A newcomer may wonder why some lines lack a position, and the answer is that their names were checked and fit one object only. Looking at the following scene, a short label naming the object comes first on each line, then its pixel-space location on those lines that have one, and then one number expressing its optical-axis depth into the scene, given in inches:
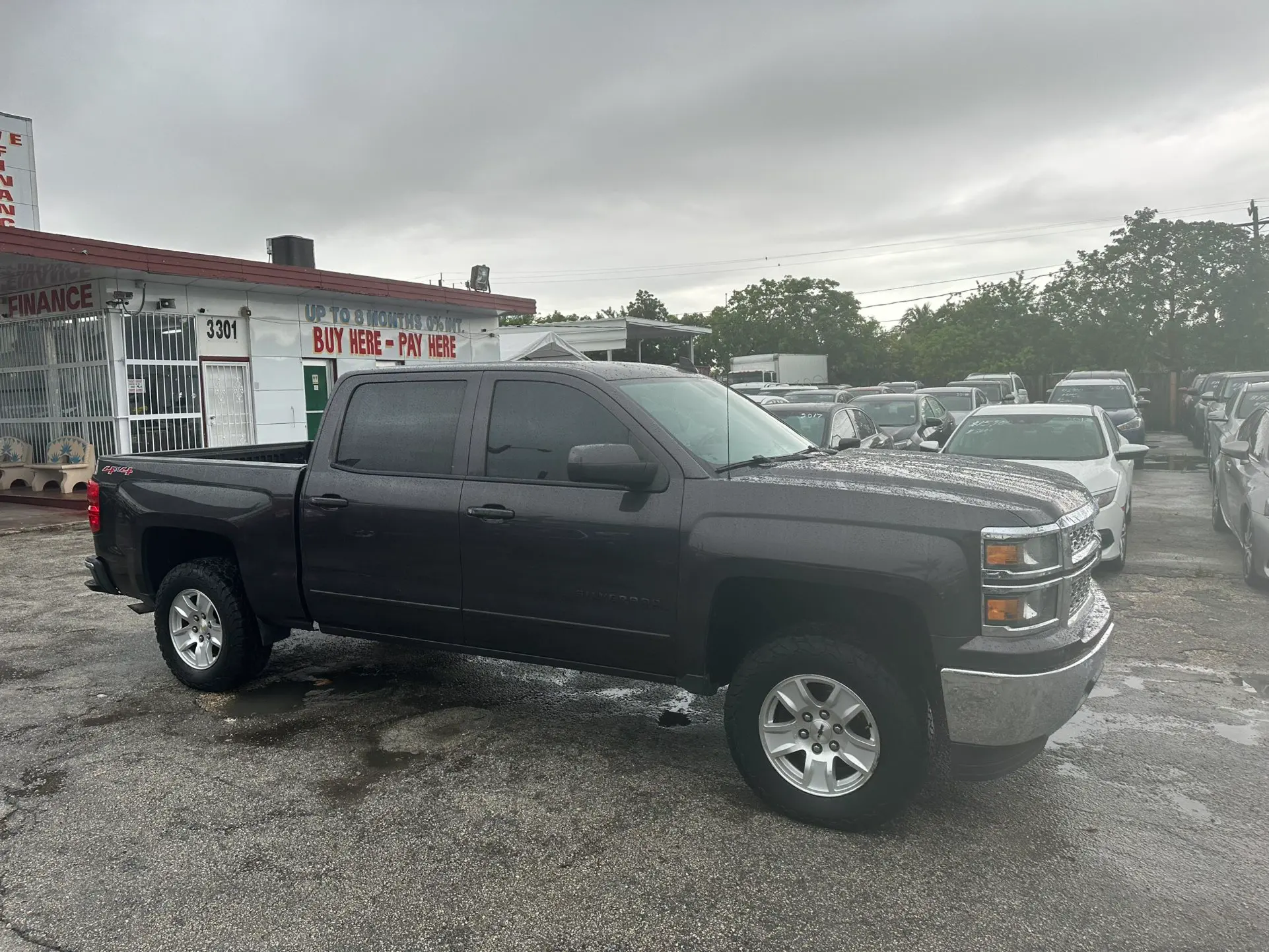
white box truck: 1686.8
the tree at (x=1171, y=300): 1647.4
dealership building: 581.3
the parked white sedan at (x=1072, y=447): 333.1
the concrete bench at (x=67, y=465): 600.4
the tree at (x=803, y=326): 2866.6
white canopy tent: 967.0
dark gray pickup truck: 143.7
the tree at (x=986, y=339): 1926.7
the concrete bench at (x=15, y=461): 632.4
